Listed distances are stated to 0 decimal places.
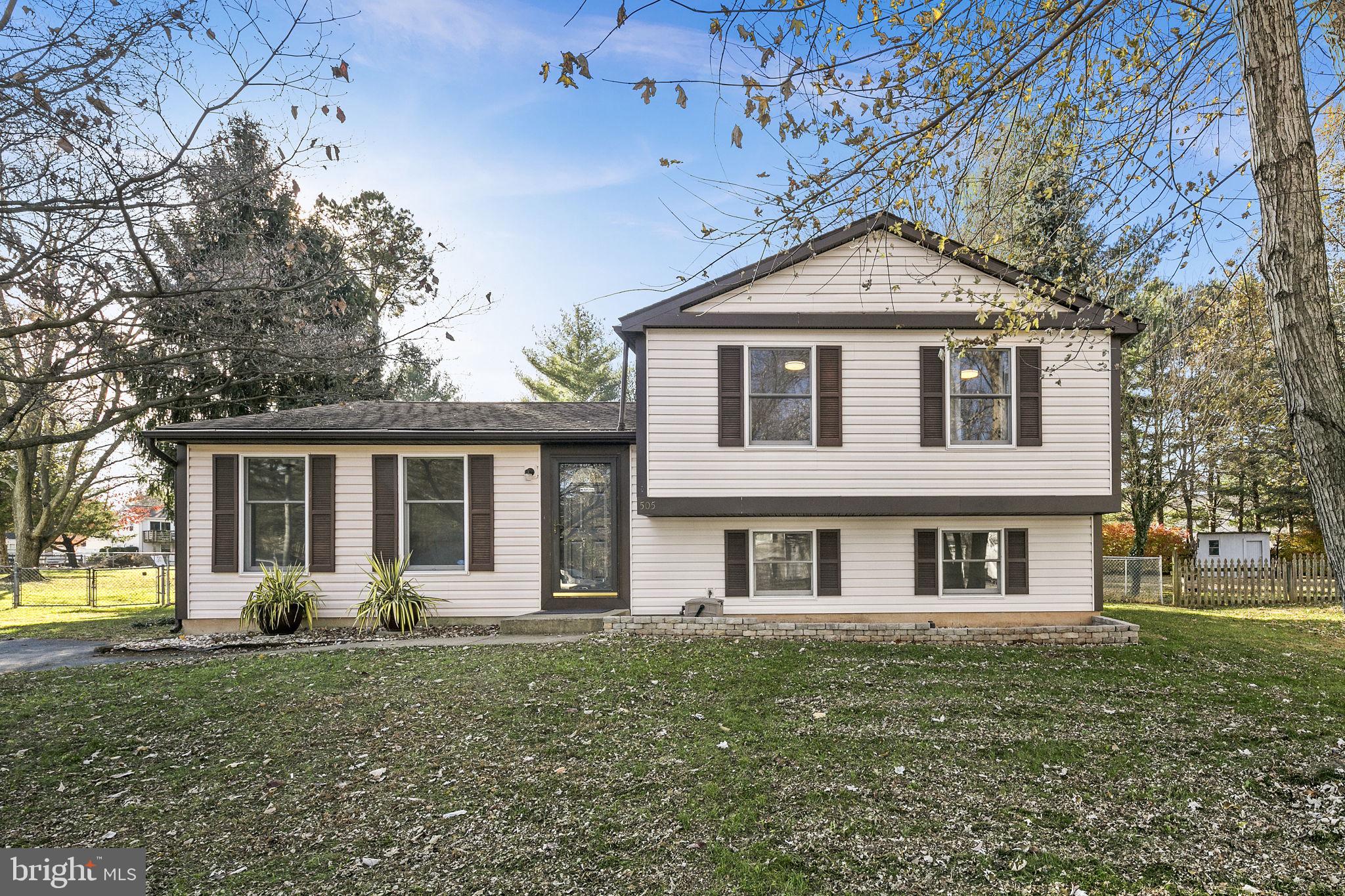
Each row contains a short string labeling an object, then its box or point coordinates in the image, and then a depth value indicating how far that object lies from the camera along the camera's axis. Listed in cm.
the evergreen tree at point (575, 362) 3114
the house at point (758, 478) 959
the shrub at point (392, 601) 983
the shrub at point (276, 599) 980
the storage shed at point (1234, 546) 1870
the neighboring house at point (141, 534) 3338
